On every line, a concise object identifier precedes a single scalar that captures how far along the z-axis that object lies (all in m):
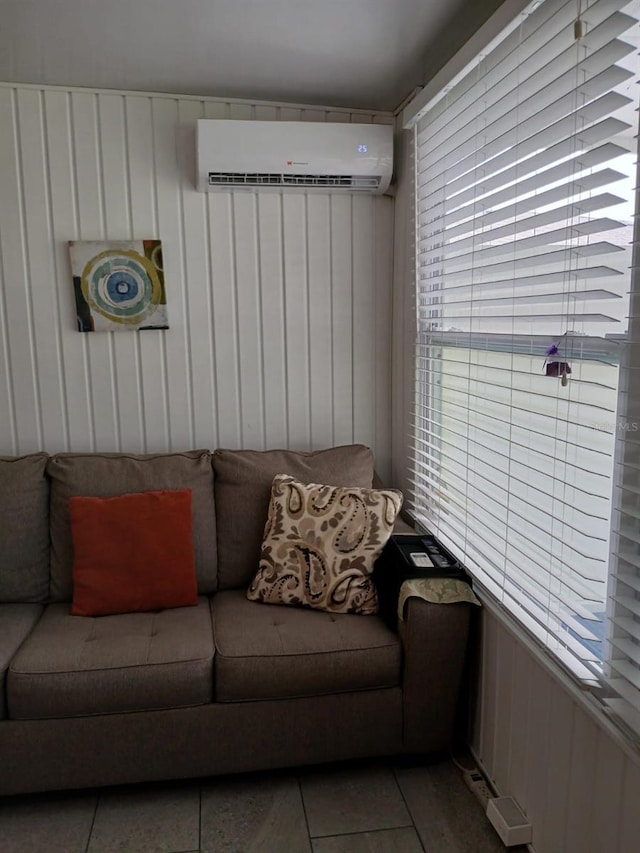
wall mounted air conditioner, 2.67
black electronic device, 2.22
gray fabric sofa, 2.02
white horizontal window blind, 1.50
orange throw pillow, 2.38
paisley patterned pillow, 2.40
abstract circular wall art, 2.79
